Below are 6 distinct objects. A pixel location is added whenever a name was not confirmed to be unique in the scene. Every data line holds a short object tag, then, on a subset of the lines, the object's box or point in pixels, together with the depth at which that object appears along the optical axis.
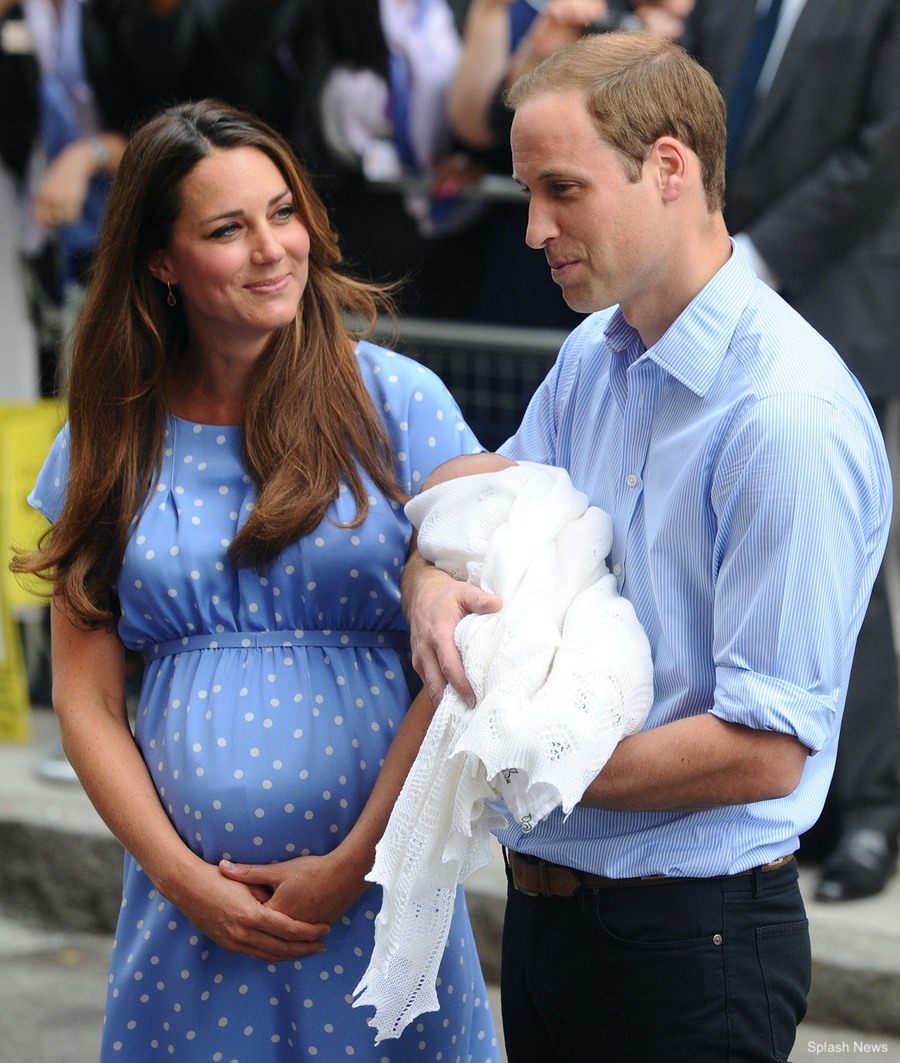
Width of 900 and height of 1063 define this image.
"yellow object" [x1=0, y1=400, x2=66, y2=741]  9.59
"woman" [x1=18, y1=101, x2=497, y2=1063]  4.57
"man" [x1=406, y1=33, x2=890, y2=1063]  3.41
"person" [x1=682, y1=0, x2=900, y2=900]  7.26
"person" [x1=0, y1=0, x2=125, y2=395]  9.36
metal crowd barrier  8.46
